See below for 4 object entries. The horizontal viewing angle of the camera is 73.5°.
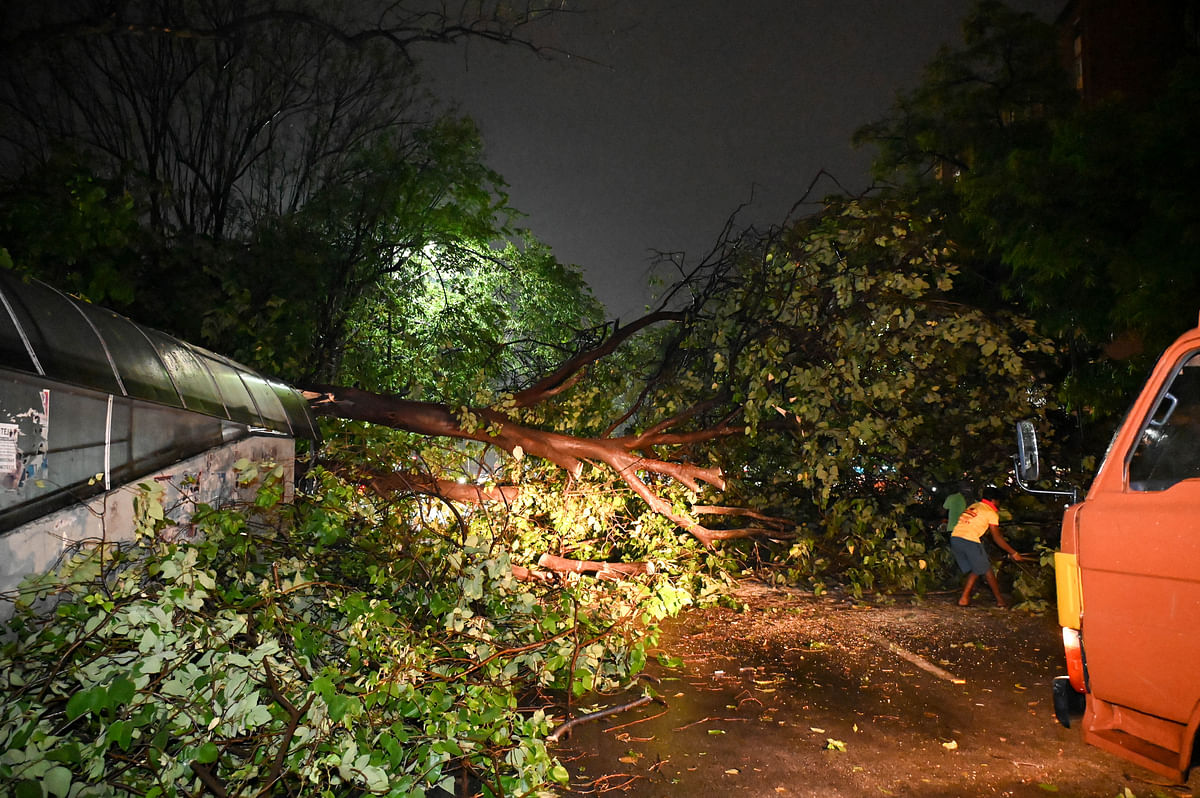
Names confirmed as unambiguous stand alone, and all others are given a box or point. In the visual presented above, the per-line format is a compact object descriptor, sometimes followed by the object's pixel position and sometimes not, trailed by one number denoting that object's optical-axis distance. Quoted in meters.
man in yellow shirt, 9.17
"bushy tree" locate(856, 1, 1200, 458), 8.27
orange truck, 3.25
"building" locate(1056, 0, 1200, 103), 19.00
